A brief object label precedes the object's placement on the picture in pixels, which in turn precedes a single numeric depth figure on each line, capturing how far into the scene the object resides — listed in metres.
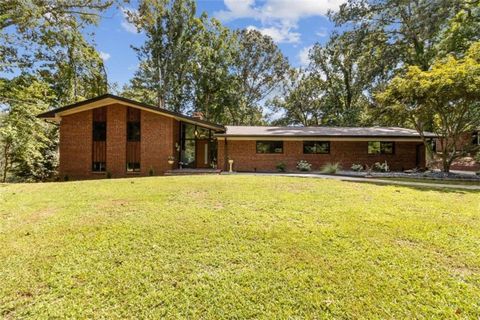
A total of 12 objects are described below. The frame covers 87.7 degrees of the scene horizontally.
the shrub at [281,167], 17.89
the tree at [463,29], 20.02
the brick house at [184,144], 16.31
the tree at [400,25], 20.50
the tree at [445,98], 11.74
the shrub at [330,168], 16.03
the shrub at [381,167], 17.12
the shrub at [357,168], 17.19
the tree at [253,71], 33.03
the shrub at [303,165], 17.62
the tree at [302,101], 33.34
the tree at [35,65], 12.84
